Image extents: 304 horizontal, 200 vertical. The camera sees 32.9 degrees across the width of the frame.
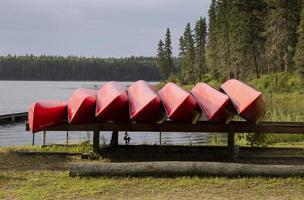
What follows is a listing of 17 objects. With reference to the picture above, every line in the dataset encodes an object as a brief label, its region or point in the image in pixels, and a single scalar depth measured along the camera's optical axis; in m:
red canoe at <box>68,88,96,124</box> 10.23
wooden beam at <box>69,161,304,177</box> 8.57
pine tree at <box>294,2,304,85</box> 46.90
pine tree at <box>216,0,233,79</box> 68.81
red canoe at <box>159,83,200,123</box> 9.95
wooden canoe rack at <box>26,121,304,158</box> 10.09
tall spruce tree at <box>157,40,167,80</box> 100.69
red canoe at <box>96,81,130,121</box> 9.99
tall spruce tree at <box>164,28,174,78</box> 101.12
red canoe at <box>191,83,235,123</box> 9.85
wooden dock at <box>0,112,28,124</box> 37.05
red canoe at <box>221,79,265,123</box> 9.94
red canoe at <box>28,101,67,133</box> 10.45
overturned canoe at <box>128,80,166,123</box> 9.90
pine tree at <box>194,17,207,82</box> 88.94
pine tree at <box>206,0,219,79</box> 76.88
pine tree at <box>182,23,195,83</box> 91.62
